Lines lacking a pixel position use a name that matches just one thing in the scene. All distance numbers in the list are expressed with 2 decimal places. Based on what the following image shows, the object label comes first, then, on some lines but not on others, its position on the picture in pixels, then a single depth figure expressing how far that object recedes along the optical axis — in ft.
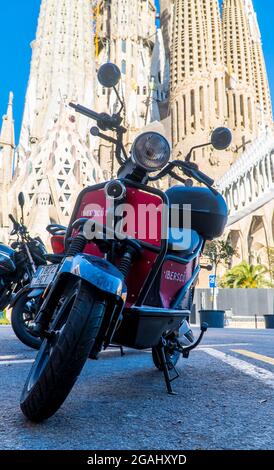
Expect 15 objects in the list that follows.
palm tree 79.77
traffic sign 52.48
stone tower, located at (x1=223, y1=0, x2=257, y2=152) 165.07
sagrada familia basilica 119.44
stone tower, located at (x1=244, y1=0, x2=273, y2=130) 192.95
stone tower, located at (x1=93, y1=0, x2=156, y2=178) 163.43
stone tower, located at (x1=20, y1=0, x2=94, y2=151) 129.49
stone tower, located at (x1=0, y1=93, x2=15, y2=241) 146.30
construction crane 186.29
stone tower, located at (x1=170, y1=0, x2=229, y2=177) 151.84
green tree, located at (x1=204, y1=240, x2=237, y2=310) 91.45
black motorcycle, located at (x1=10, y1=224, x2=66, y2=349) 13.35
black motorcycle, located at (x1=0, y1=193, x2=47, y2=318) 16.66
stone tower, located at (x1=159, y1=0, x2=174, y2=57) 194.80
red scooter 5.17
